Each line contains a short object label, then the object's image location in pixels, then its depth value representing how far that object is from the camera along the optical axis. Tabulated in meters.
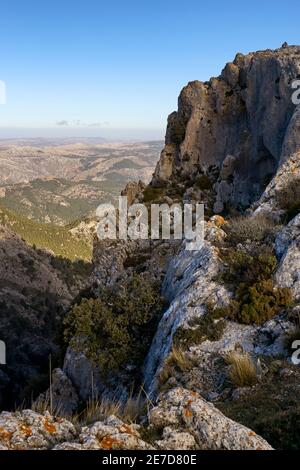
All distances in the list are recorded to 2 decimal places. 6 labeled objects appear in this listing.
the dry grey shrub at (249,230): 13.09
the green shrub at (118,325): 13.52
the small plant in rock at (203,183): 34.72
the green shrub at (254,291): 10.30
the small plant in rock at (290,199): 14.92
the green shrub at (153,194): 34.74
